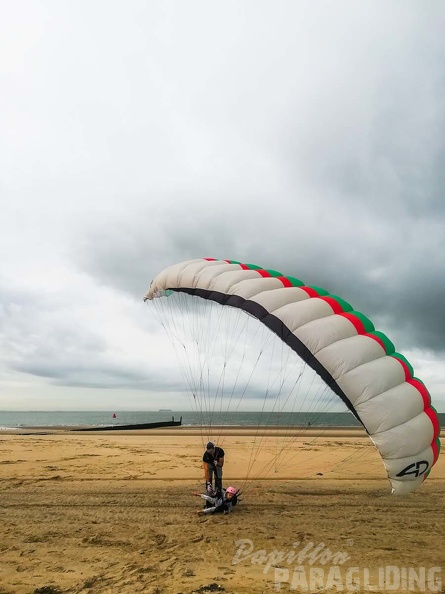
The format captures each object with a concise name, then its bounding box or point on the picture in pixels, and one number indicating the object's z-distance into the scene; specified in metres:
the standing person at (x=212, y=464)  7.87
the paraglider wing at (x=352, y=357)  5.79
